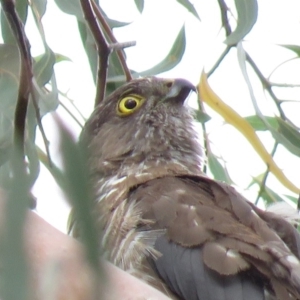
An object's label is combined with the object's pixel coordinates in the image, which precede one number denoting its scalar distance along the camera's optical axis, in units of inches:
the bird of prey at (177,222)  144.5
